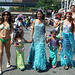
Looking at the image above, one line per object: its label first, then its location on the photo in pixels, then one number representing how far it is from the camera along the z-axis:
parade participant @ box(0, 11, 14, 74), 3.10
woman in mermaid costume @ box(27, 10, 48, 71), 3.12
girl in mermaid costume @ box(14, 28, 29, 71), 3.18
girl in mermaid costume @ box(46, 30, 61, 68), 3.38
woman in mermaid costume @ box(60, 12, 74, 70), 3.24
